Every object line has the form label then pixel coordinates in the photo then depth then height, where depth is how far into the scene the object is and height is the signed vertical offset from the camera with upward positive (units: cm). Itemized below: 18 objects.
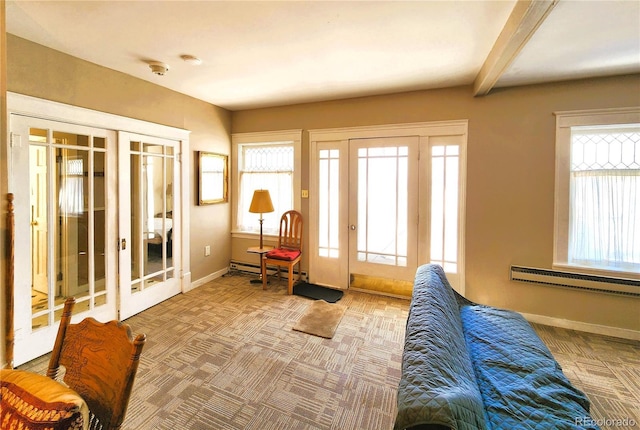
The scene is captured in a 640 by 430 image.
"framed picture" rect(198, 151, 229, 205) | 404 +46
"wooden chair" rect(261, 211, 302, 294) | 394 -53
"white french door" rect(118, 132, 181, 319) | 309 -16
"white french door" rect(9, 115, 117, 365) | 230 -16
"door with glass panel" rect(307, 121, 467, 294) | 349 +11
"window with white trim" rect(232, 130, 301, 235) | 429 +56
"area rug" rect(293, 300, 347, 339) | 291 -121
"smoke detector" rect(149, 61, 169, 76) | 277 +139
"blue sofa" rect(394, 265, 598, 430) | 96 -80
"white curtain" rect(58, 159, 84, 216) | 260 +17
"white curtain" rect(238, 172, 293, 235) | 441 +21
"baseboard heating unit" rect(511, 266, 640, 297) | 280 -72
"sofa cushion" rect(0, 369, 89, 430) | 73 -53
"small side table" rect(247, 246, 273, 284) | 410 -60
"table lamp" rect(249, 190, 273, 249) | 404 +9
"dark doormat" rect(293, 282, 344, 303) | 373 -114
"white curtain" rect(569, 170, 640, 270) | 283 -8
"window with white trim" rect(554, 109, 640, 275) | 281 +20
